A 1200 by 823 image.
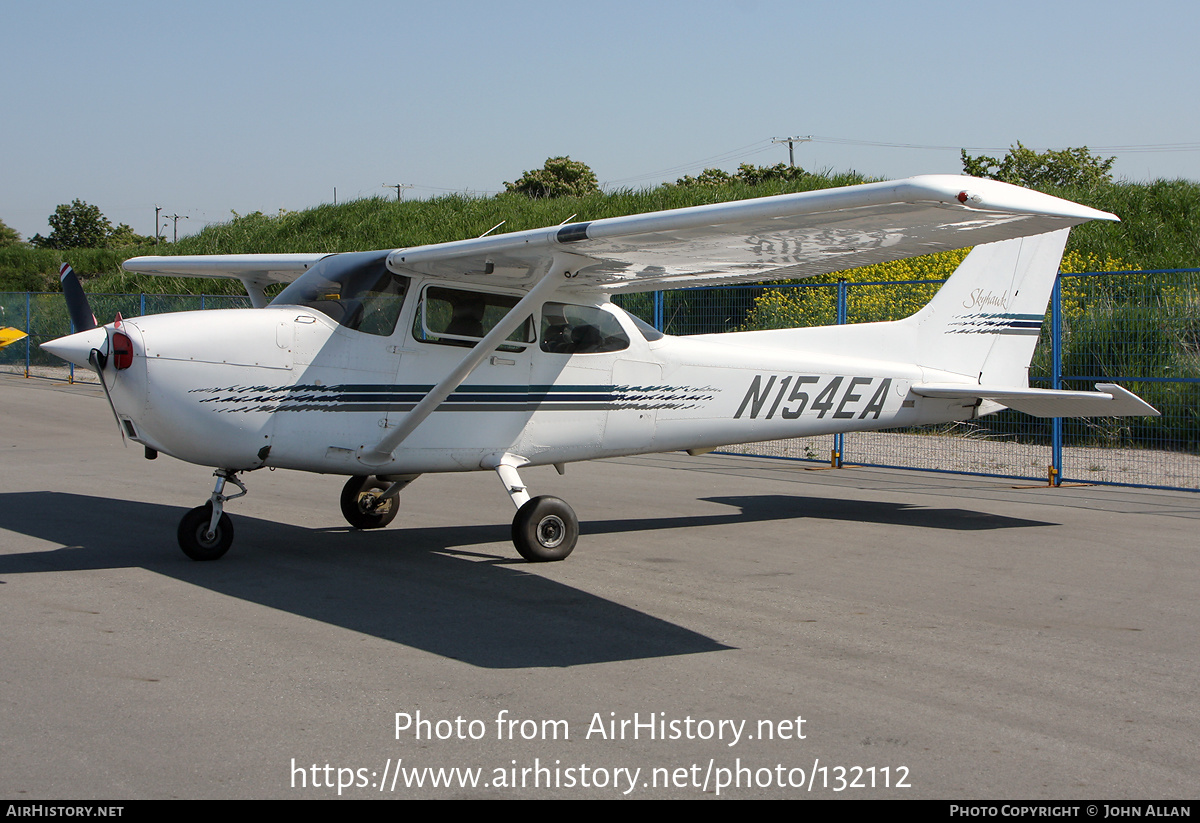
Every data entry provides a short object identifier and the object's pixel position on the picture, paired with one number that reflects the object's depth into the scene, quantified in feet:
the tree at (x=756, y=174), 140.54
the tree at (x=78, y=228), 226.99
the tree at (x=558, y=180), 168.45
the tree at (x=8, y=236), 219.37
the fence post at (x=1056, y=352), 37.02
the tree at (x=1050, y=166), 140.15
